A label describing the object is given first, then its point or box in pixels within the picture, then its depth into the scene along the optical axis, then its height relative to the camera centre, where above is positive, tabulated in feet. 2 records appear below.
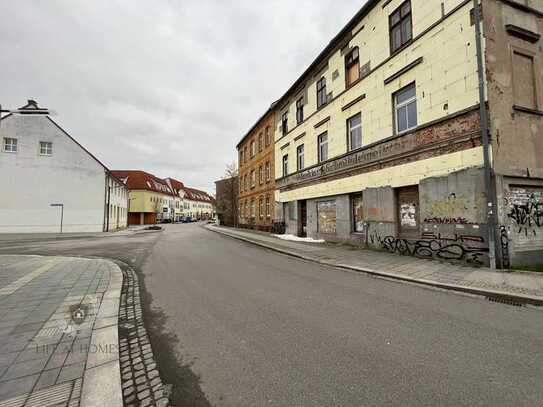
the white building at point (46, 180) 81.25 +12.29
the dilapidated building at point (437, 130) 26.02 +10.40
